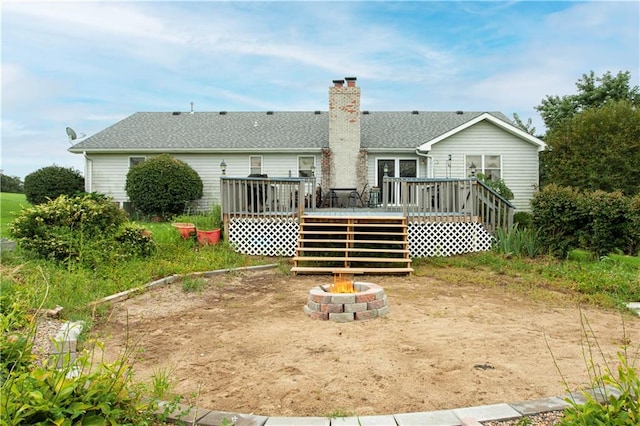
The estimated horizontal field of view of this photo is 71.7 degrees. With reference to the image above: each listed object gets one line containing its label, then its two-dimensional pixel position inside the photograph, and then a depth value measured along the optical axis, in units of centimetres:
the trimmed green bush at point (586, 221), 877
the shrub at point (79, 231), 762
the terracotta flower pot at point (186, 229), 1077
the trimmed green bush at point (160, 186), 1570
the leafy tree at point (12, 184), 3769
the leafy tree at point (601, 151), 1447
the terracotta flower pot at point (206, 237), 1075
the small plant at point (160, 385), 313
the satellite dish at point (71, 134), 1747
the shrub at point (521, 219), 1462
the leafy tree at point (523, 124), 3309
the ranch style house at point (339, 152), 1642
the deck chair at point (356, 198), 1558
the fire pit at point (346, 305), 543
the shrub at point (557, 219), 951
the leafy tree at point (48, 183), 1700
